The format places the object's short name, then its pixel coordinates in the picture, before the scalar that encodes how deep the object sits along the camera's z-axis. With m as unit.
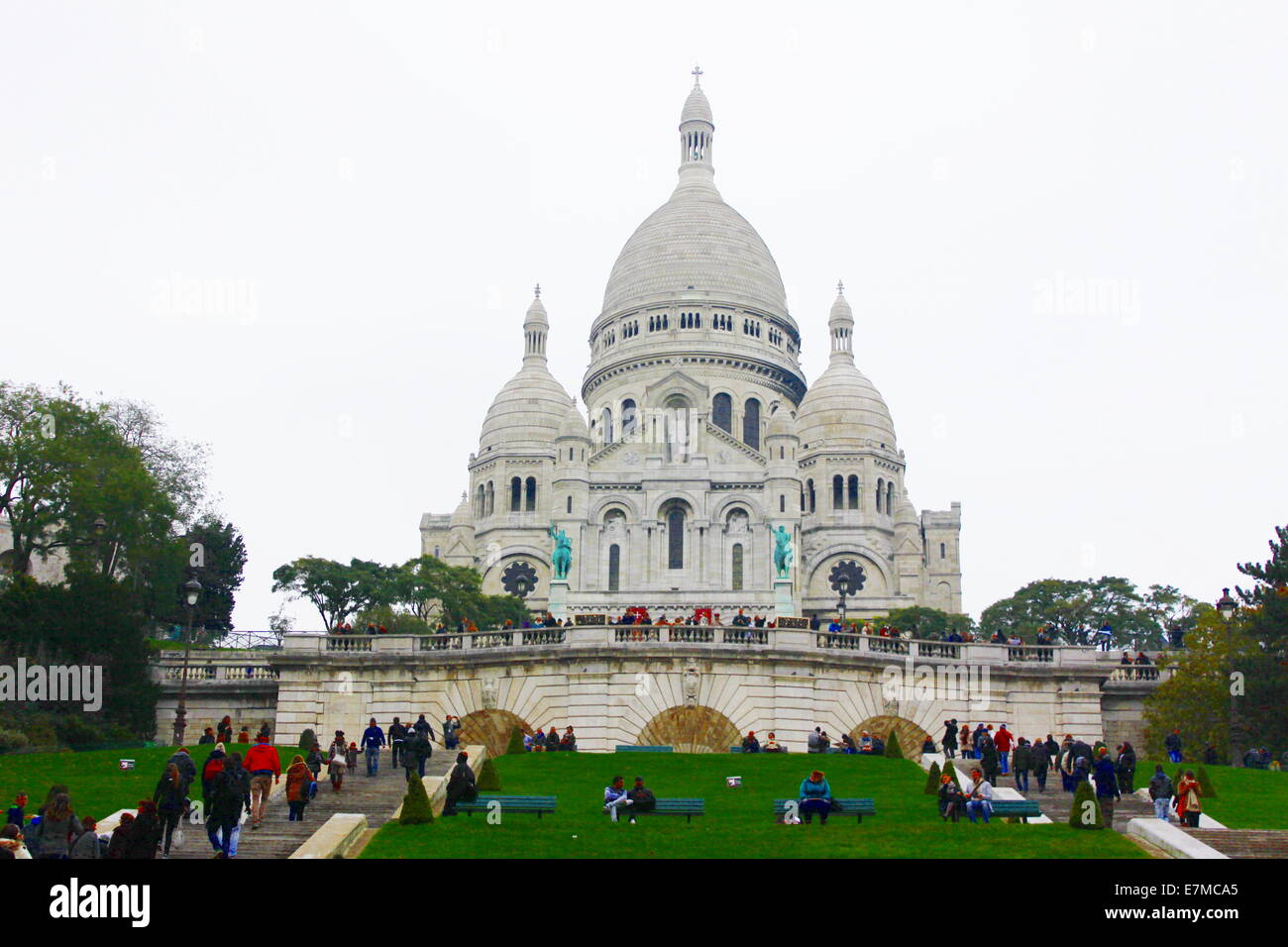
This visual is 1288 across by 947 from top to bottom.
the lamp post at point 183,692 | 36.44
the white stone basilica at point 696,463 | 97.19
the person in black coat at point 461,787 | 25.64
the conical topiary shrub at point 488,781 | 29.06
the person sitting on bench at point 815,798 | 24.77
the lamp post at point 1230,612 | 37.03
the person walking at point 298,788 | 25.33
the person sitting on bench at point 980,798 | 25.17
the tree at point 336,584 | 76.56
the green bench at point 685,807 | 25.31
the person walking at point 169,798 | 21.33
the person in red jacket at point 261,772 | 24.92
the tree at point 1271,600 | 42.28
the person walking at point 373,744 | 31.36
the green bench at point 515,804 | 25.17
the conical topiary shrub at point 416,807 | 24.41
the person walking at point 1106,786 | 24.45
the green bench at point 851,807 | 25.12
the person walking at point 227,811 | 20.95
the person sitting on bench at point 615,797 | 25.39
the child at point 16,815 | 22.33
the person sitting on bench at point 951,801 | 25.17
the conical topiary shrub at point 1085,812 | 24.23
